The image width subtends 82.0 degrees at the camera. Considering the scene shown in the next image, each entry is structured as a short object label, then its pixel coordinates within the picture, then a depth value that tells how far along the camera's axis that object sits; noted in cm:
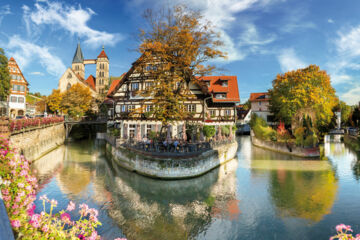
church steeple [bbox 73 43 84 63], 9870
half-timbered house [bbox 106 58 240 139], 2678
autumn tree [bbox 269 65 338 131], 3419
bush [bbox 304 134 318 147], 3021
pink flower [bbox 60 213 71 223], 414
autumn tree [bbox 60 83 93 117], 5250
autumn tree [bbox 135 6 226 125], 2119
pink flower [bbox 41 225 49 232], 369
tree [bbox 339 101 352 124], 6919
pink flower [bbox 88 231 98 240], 404
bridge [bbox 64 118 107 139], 4671
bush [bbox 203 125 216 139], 2686
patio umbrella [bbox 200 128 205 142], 2545
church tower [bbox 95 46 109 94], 8988
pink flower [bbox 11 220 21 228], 358
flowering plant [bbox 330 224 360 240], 429
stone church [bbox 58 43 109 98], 7644
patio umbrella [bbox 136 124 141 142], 2523
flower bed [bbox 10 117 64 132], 2217
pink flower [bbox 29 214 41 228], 371
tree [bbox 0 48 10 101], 4091
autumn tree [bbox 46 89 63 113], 5400
